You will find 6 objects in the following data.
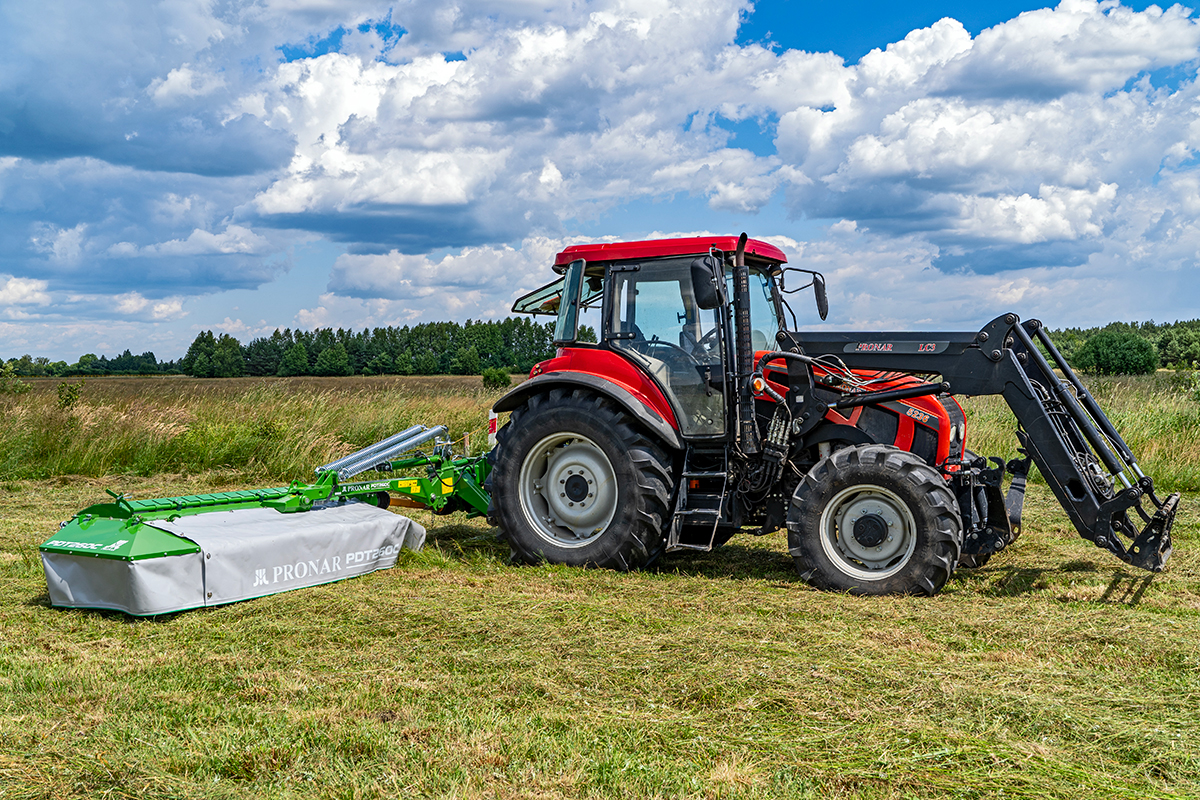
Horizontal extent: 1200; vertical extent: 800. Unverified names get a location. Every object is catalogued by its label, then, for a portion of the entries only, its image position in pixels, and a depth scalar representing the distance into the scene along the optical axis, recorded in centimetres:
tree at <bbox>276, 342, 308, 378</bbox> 5456
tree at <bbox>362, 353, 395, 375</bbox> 5469
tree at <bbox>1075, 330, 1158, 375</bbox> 3956
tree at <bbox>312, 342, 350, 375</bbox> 5397
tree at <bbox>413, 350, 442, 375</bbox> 5288
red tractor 575
